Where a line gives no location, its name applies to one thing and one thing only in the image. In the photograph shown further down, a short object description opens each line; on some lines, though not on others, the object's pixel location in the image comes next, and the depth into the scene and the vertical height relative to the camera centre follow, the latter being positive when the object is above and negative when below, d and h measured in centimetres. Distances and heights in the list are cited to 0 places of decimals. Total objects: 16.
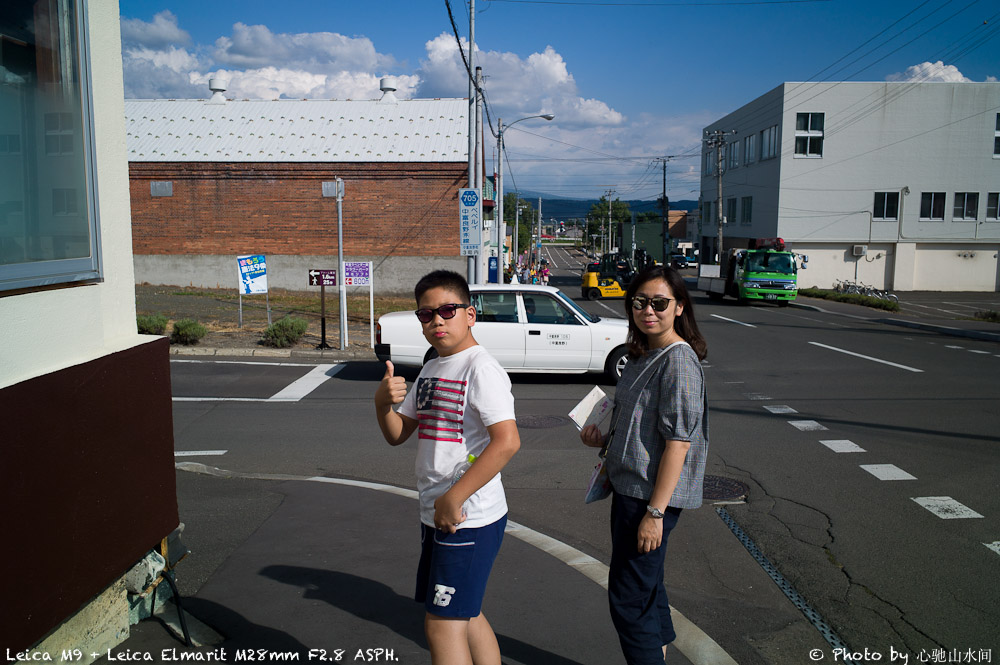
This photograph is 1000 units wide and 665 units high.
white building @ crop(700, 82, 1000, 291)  4462 +441
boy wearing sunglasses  266 -78
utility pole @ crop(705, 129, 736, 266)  4491 +512
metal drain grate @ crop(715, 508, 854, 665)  377 -200
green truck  3186 -94
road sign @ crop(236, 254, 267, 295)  1589 -53
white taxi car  1112 -129
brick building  3194 +213
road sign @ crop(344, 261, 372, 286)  1486 -48
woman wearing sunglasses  284 -81
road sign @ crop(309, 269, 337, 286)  1383 -53
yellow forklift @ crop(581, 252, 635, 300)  3938 -183
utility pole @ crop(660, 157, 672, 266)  6002 +279
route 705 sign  1827 +78
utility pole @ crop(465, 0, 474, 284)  1732 +296
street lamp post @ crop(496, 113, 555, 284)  2642 +283
